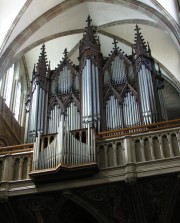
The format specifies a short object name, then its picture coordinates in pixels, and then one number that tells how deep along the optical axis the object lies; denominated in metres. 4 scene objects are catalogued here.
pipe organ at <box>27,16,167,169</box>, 10.25
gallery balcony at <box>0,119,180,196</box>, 9.46
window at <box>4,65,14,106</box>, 15.05
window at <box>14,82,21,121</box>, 15.52
